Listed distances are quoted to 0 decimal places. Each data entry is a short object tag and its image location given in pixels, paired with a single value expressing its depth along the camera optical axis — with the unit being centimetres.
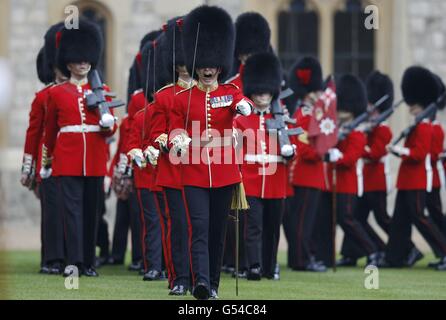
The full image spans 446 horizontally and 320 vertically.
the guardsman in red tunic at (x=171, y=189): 1503
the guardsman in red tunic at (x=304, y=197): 2080
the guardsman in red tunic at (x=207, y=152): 1457
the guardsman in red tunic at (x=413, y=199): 2198
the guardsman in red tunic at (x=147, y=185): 1758
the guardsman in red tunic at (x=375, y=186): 2298
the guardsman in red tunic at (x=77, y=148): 1828
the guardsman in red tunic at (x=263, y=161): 1844
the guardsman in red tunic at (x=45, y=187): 1891
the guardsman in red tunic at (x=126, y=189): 1958
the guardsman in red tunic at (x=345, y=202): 2205
